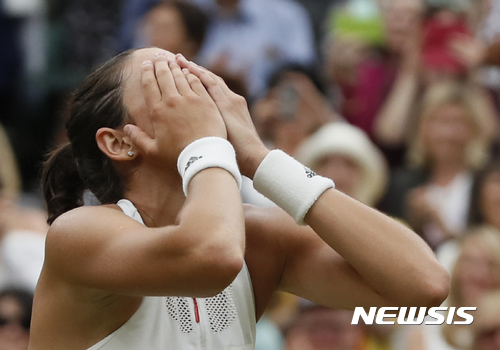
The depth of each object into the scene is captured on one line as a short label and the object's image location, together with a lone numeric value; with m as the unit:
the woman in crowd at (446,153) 10.70
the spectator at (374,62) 12.58
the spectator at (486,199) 10.02
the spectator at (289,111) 11.86
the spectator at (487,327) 7.98
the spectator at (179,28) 11.93
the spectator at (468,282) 8.87
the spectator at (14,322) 8.35
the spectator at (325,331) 8.66
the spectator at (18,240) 9.55
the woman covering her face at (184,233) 4.16
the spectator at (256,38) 12.71
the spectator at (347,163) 10.95
